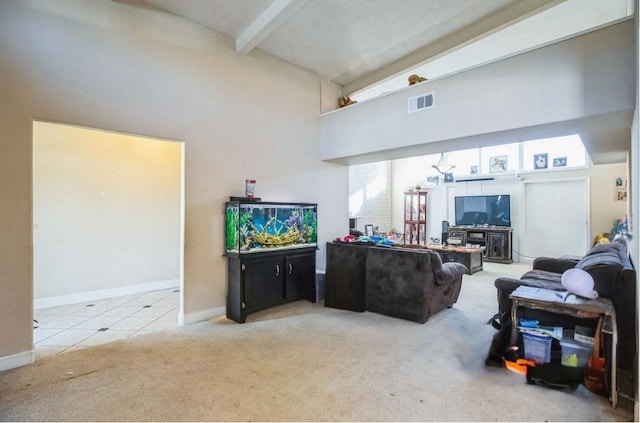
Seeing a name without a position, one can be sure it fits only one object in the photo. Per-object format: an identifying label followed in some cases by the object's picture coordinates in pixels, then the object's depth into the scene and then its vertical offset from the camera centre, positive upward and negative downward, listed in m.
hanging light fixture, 6.86 +1.00
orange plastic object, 2.35 -1.19
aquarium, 3.56 -0.16
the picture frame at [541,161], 7.20 +1.19
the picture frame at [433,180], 9.05 +0.95
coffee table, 6.00 -0.86
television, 7.70 +0.05
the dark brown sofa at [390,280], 3.45 -0.81
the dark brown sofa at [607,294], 2.30 -0.73
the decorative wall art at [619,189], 6.13 +0.44
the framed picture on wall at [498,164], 7.84 +1.22
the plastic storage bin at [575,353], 2.24 -1.03
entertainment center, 7.41 -0.33
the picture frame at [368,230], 8.47 -0.48
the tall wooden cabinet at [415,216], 8.85 -0.11
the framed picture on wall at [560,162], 6.93 +1.12
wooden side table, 2.02 -0.68
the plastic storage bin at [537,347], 2.35 -1.04
